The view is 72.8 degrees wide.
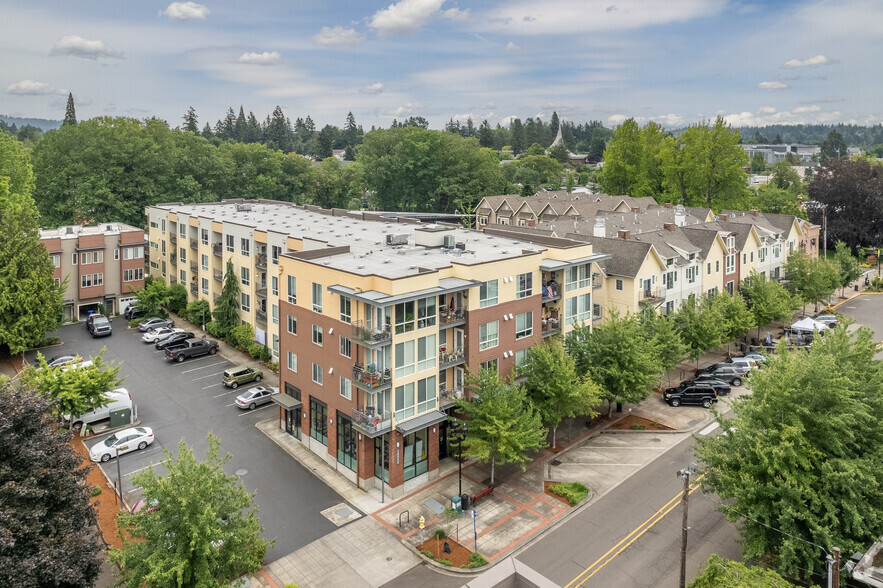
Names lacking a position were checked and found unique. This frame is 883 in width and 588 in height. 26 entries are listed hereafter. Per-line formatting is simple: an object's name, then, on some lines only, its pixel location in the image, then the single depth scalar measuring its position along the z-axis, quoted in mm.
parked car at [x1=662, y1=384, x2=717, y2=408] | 39906
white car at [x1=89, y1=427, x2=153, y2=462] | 33062
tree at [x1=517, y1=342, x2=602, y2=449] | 32094
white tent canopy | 52156
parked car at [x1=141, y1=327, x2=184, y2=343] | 52250
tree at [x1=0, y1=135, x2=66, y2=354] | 44312
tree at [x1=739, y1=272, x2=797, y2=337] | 49781
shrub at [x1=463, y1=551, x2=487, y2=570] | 24522
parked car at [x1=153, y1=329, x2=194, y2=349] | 50312
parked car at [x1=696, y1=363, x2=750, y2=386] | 43344
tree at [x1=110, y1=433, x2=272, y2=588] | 18625
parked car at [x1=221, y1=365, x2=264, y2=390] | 43062
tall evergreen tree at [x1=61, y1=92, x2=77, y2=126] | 154750
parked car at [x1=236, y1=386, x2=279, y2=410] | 39375
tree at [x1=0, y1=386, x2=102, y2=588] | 16250
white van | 36656
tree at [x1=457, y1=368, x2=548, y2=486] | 28484
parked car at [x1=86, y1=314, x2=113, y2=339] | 53438
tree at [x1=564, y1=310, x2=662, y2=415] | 34625
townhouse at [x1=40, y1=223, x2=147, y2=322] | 56375
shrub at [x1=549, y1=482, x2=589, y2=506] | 29031
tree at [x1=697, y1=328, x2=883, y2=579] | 21047
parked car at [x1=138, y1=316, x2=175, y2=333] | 55088
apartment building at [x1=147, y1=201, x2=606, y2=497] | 29234
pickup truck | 48094
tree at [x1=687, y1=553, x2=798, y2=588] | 18953
